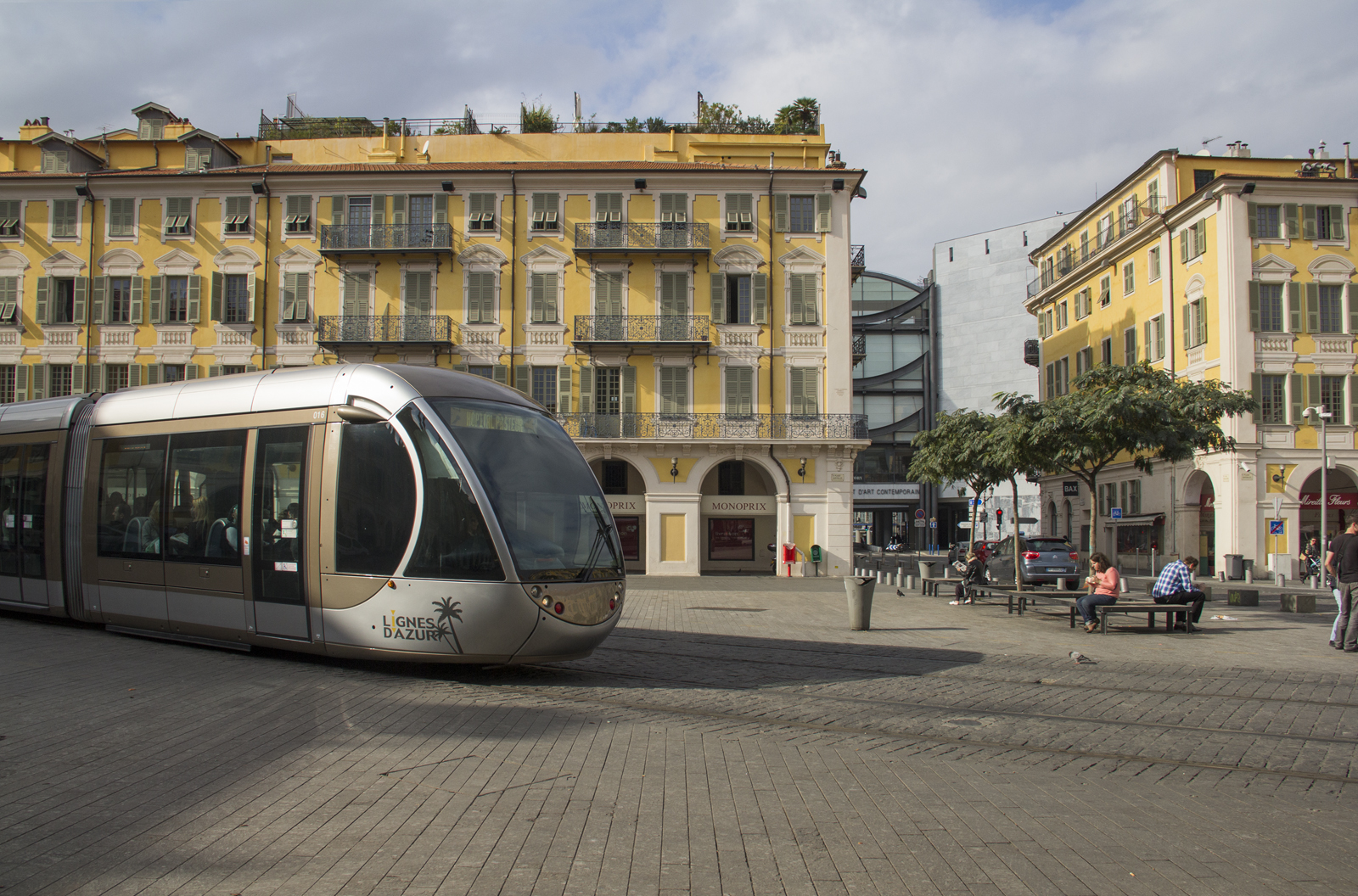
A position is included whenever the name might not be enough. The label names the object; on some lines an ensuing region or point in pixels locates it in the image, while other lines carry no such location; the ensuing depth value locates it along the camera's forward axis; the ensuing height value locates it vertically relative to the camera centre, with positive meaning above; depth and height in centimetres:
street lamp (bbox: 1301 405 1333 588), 3212 +142
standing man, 1338 -112
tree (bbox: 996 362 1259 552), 1978 +153
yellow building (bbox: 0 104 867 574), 3591 +738
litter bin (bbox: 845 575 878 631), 1630 -177
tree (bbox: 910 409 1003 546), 2497 +118
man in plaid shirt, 1628 -152
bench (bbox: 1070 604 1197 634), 1546 -177
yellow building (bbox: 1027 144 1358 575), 3775 +671
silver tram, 930 -27
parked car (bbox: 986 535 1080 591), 2720 -174
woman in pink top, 1614 -150
